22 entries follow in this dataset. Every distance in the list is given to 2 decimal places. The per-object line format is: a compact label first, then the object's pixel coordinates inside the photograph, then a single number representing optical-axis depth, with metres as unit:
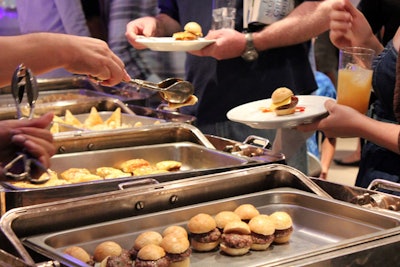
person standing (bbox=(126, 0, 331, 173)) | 2.68
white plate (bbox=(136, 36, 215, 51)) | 2.47
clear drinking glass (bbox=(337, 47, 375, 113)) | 2.01
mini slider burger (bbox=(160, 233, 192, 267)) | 1.30
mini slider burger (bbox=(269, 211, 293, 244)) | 1.46
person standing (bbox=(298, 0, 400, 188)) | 1.95
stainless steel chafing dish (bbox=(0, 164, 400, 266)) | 1.27
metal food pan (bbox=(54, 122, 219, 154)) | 2.23
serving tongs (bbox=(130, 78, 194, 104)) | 2.10
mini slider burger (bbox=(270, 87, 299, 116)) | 2.01
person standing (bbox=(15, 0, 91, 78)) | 4.00
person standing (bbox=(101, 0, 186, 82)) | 3.63
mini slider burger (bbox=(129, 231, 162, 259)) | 1.34
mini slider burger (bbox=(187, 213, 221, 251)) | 1.41
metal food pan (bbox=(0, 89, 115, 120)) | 2.84
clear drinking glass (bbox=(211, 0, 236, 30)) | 2.69
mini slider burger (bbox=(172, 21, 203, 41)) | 2.58
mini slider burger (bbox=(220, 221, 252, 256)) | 1.39
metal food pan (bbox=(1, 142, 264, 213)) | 1.65
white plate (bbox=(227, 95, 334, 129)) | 1.97
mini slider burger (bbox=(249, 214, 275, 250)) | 1.42
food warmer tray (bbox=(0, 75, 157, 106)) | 3.08
